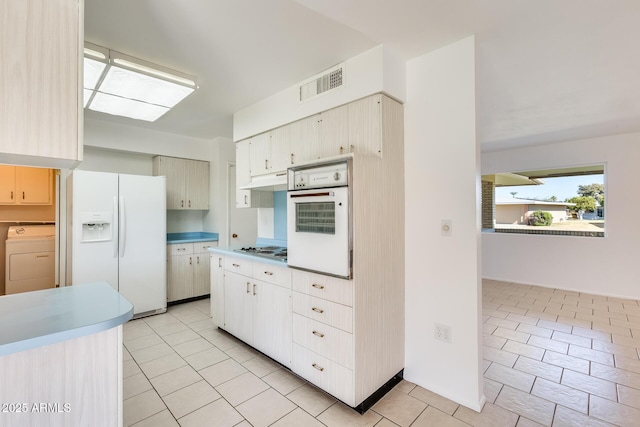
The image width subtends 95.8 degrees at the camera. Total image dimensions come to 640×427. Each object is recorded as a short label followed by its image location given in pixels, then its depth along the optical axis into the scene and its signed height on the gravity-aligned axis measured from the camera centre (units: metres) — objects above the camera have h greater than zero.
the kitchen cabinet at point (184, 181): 4.44 +0.56
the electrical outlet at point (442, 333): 2.14 -0.89
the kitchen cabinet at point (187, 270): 4.19 -0.82
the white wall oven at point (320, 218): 1.95 -0.02
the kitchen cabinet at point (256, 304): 2.41 -0.84
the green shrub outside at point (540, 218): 5.41 -0.08
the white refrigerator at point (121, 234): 3.29 -0.22
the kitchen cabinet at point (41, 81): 1.14 +0.56
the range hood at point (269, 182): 2.98 +0.36
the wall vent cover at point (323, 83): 2.47 +1.19
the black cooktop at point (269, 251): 2.75 -0.38
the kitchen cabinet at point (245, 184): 3.52 +0.37
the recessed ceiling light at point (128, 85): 2.22 +1.15
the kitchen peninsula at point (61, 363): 1.02 -0.56
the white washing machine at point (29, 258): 3.70 -0.55
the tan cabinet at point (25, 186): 3.71 +0.41
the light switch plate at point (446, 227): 2.15 -0.10
